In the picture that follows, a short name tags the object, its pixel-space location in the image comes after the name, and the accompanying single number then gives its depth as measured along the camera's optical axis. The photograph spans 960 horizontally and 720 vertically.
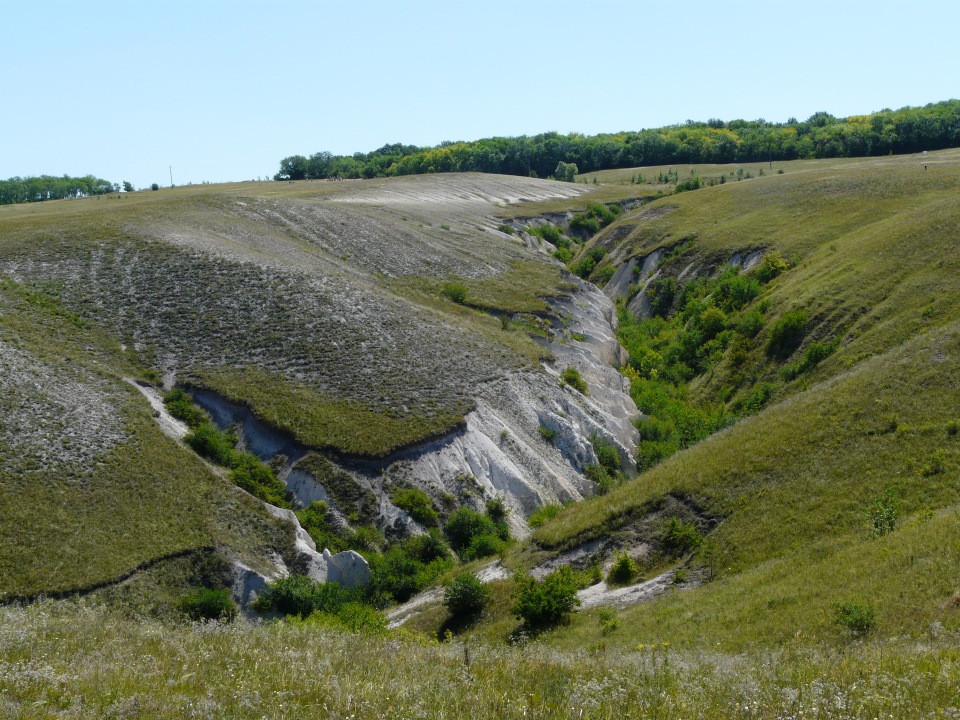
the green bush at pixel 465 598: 28.11
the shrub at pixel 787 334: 53.91
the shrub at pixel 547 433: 46.81
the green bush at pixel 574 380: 53.69
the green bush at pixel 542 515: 39.83
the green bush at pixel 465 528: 37.69
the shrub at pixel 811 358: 48.81
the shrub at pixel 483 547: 36.38
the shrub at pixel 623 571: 28.48
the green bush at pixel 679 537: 28.50
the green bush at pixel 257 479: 36.19
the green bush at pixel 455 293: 64.44
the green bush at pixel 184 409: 40.51
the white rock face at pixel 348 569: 33.31
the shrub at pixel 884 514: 23.83
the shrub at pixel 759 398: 49.62
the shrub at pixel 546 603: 25.64
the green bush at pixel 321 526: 35.44
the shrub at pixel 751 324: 59.19
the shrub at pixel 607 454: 47.09
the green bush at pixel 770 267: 68.81
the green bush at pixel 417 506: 37.91
